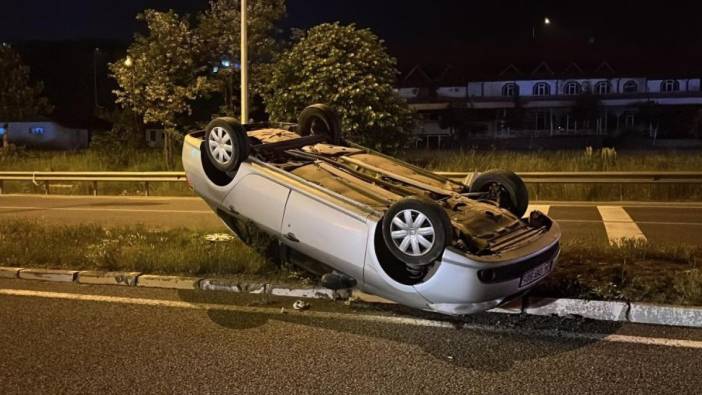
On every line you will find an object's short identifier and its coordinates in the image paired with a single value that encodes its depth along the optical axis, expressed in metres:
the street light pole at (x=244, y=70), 13.36
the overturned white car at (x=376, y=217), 5.04
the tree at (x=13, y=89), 46.38
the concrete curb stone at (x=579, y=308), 5.75
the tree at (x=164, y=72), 21.56
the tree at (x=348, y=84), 17.44
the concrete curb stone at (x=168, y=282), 6.93
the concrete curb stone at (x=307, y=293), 6.45
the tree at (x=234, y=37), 21.50
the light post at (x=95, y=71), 57.41
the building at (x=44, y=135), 49.94
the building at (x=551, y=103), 51.00
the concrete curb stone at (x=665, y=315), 5.58
